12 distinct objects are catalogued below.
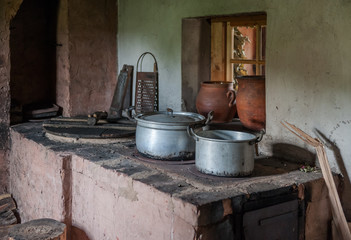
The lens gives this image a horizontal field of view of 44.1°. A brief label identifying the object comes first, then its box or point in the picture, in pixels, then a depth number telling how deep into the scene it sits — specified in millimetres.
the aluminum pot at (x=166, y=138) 2910
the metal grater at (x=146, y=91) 4297
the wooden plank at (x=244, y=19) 3756
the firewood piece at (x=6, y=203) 4238
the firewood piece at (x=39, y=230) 2898
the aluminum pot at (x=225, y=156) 2574
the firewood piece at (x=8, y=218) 4145
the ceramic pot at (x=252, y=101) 3301
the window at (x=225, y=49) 4172
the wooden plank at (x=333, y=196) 2582
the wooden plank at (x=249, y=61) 4171
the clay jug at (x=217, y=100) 3676
